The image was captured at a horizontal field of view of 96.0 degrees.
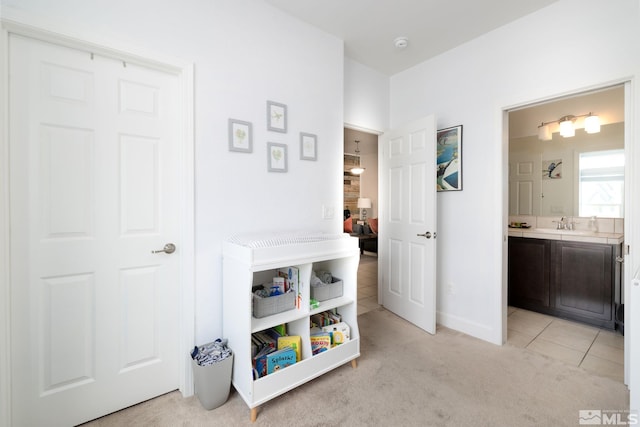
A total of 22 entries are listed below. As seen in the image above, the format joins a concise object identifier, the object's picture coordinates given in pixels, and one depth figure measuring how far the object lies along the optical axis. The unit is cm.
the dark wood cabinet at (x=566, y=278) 268
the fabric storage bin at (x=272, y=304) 176
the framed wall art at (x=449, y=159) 270
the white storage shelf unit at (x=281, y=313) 161
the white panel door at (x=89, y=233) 143
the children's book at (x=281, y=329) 194
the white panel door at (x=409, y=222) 261
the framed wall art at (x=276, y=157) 211
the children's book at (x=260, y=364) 169
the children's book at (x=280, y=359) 171
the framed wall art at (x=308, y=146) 228
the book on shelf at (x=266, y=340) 185
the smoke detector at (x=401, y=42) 255
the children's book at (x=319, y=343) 194
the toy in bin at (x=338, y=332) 203
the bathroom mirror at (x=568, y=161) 331
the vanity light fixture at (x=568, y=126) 304
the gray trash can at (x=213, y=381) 163
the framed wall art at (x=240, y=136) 193
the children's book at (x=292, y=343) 182
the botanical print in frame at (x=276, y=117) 210
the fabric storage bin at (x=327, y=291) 200
